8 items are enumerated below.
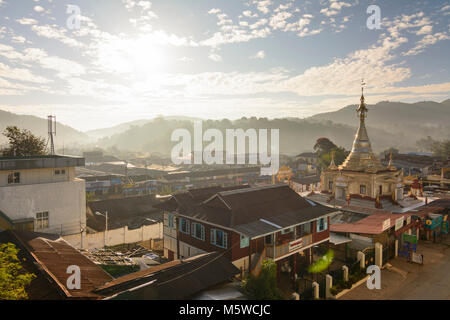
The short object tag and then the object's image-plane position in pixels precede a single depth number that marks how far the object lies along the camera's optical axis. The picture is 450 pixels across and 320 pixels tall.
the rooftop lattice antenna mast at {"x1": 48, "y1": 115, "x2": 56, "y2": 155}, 30.91
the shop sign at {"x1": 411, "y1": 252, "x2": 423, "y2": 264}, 23.12
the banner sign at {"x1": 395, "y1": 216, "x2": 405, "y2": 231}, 24.36
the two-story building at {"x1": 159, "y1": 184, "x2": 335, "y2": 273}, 17.92
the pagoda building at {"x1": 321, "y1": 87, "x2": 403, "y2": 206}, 30.50
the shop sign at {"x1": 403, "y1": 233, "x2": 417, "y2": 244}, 24.22
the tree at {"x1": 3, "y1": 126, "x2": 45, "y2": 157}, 33.50
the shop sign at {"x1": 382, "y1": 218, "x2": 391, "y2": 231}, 22.65
